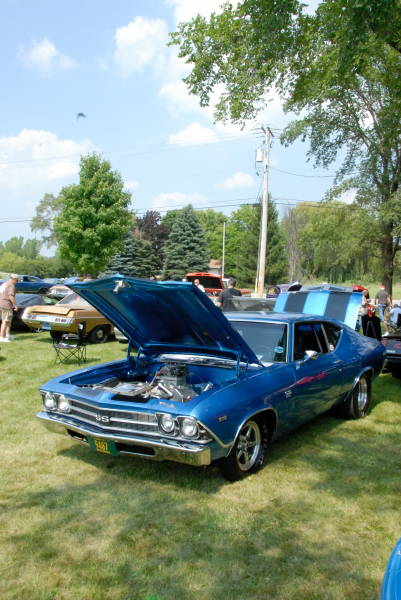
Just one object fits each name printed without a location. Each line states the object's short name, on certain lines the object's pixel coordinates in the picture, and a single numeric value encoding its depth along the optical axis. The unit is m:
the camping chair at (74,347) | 9.39
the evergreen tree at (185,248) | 51.81
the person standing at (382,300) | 16.67
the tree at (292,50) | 8.26
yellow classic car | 11.74
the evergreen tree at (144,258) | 51.41
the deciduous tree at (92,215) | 27.06
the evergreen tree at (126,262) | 49.06
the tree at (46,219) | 73.81
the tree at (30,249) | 141.38
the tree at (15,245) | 154.38
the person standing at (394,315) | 11.15
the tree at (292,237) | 68.31
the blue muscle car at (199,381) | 3.90
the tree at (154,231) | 57.72
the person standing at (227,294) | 10.87
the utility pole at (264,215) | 21.52
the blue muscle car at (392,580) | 1.87
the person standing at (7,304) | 12.46
